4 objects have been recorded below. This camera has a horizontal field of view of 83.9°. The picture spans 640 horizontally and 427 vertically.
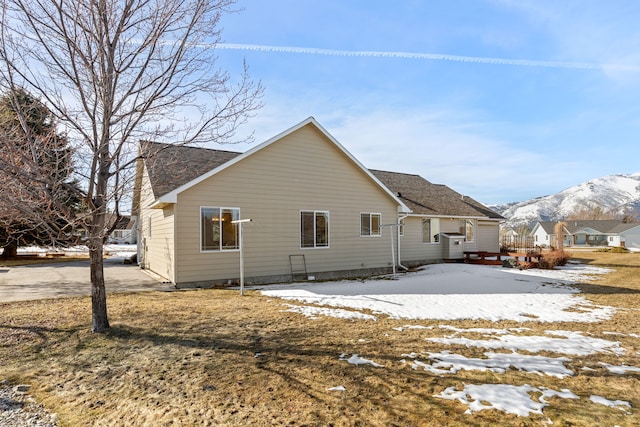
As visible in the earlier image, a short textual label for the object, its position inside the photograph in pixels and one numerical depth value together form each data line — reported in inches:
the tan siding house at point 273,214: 441.7
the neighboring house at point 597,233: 2365.9
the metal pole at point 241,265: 395.2
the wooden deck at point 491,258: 719.7
